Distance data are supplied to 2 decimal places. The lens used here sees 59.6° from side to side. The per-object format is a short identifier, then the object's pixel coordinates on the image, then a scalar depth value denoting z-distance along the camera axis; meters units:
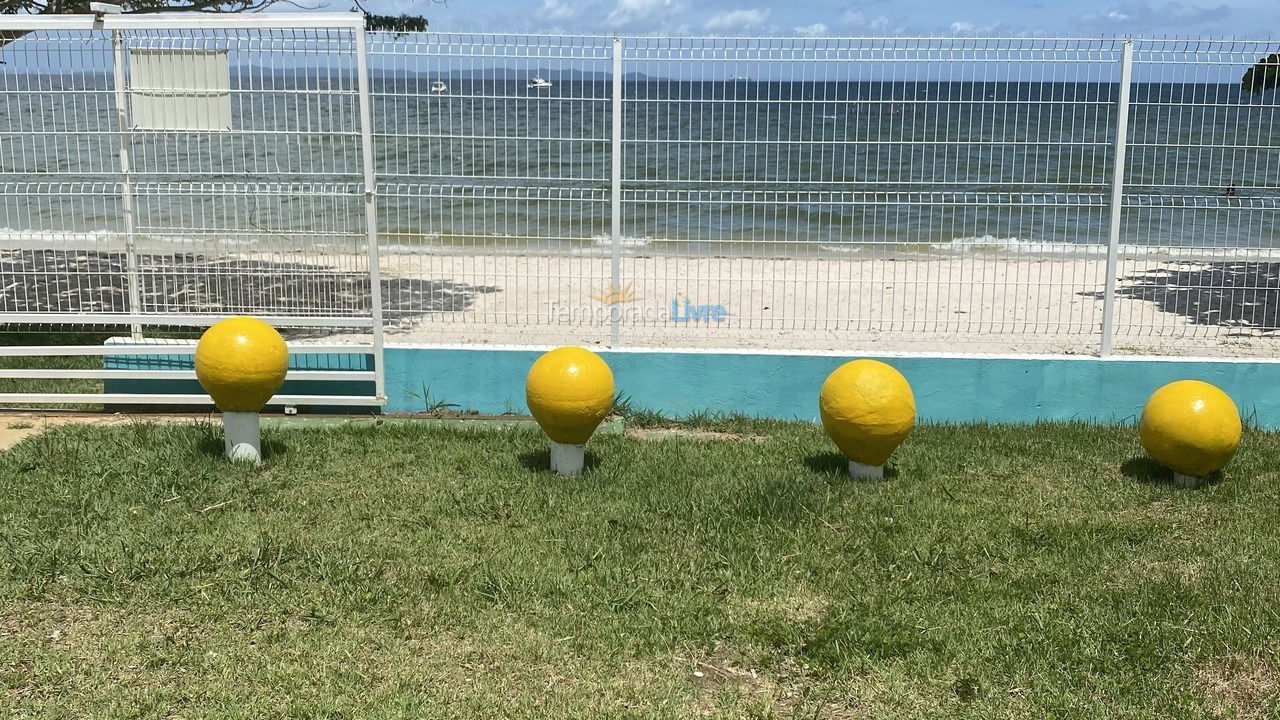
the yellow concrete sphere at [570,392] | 6.30
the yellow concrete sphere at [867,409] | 6.31
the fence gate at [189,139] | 7.70
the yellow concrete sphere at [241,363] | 6.39
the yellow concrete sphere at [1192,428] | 6.39
